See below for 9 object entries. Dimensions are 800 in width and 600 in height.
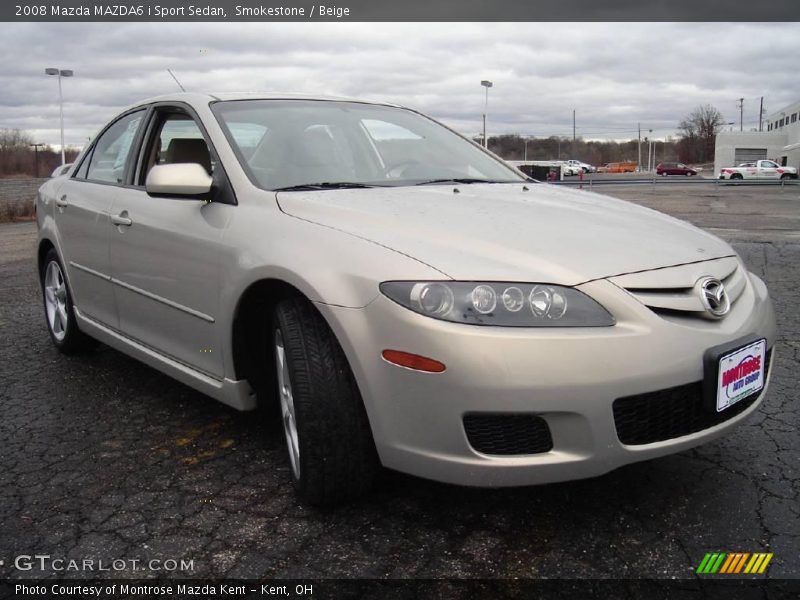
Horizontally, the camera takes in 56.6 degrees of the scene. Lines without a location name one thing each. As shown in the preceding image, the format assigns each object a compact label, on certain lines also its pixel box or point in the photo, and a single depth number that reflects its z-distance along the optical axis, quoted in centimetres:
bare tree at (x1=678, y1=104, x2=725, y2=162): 9531
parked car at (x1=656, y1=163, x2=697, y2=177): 6084
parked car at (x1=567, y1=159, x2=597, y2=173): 6770
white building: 6581
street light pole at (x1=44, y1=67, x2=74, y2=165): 3456
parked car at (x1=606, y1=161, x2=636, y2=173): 8681
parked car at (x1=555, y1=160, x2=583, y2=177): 6288
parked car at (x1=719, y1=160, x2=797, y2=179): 4338
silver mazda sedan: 209
